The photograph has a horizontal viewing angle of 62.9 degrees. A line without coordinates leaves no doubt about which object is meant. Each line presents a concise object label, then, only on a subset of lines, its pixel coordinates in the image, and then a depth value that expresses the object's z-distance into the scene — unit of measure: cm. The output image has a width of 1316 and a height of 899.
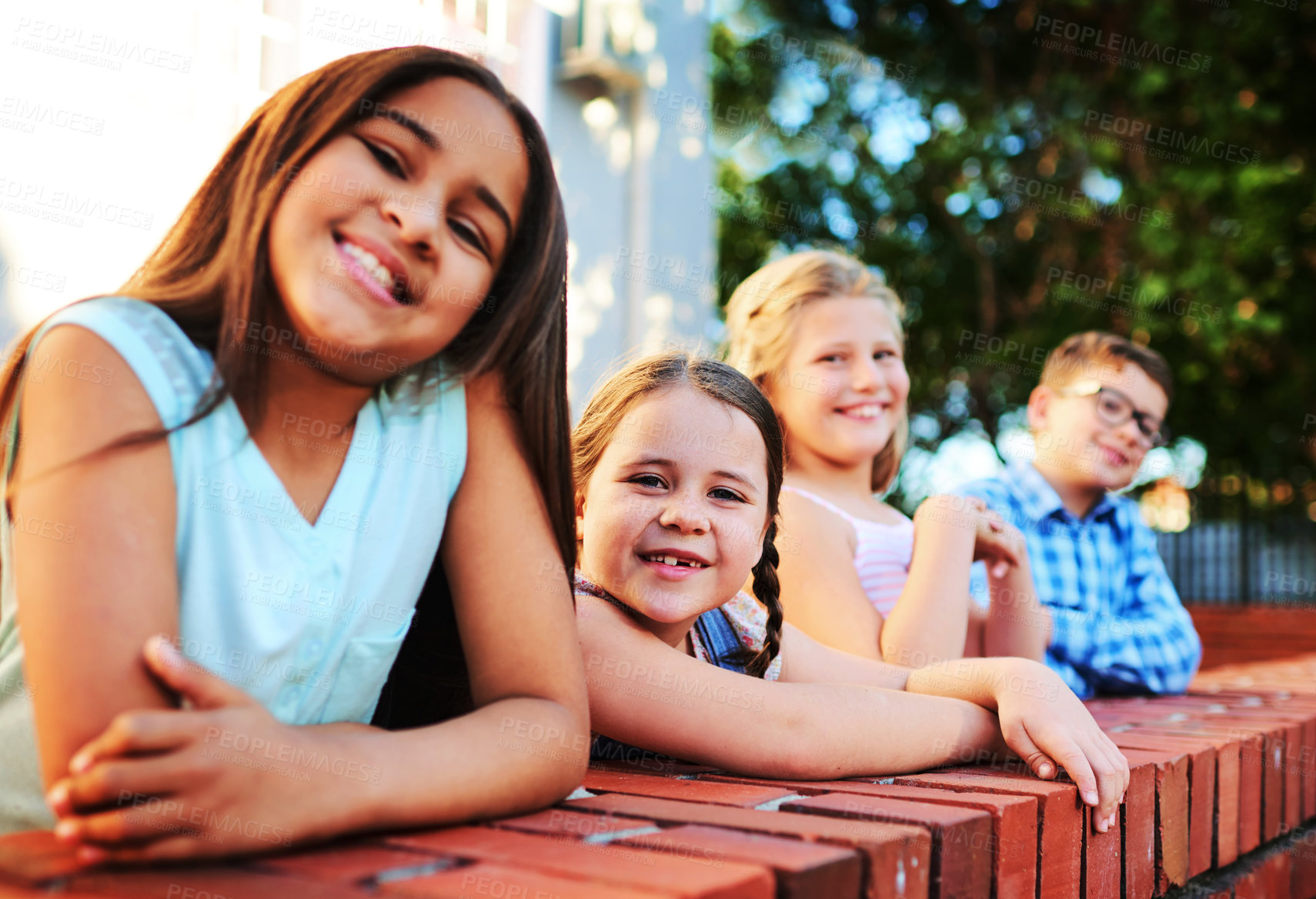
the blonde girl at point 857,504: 244
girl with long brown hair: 106
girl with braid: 162
